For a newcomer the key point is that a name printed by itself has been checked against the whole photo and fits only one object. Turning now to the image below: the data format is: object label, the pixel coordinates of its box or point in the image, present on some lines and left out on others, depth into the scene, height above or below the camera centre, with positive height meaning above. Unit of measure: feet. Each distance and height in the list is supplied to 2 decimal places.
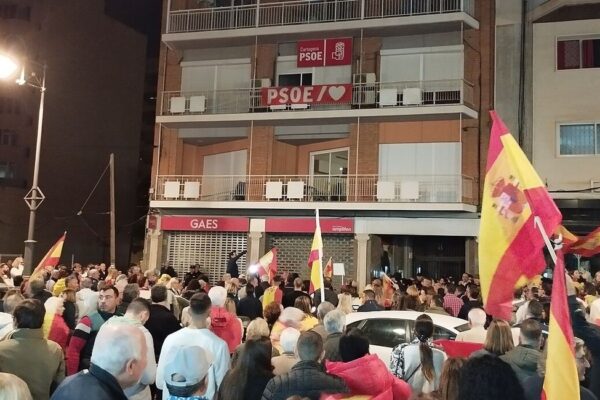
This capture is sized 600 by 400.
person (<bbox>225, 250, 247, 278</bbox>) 63.87 -3.15
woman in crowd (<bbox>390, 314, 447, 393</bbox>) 17.74 -3.45
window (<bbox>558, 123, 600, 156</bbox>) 70.49 +13.15
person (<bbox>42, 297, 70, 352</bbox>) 22.34 -3.58
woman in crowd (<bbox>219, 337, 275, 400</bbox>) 15.23 -3.43
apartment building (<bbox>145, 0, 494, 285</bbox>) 74.08 +14.43
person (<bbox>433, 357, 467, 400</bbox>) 11.14 -2.60
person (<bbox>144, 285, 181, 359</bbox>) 22.72 -3.33
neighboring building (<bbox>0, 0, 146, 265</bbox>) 121.29 +22.38
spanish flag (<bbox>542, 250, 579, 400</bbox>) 11.35 -1.94
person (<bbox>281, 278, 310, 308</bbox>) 37.55 -3.58
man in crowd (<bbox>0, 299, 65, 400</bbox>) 16.21 -3.33
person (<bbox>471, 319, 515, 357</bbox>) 17.08 -2.56
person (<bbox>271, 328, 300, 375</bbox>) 16.49 -3.16
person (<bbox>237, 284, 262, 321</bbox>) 34.91 -3.94
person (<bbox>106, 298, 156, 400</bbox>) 16.34 -3.10
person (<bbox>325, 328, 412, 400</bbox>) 14.10 -3.14
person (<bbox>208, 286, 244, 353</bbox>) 23.54 -3.34
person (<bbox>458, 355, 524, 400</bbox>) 9.50 -2.11
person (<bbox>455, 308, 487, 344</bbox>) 23.16 -3.11
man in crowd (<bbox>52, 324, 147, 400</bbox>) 10.46 -2.42
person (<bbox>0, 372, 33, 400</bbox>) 10.30 -2.72
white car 29.89 -4.14
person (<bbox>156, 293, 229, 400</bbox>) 17.97 -3.11
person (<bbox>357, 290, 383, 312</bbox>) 35.24 -3.52
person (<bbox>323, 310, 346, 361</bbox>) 19.19 -2.74
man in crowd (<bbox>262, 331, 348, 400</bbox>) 13.82 -3.18
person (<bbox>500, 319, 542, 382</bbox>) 16.17 -2.76
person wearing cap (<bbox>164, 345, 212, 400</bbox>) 11.66 -2.65
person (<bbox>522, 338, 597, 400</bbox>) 13.82 -3.06
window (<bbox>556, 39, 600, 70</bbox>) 71.61 +23.43
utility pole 82.44 +1.68
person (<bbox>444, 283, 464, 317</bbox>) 39.52 -3.74
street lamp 45.52 +8.91
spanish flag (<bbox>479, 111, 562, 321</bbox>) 15.89 +0.36
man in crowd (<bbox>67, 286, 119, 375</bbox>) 19.89 -3.60
